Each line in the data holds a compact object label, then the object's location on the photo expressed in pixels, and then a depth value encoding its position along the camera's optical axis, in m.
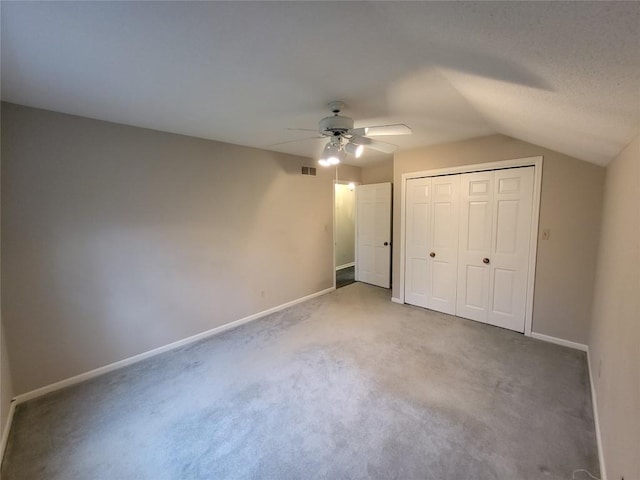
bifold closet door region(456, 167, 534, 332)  3.22
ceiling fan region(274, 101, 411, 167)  2.22
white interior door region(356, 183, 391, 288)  5.21
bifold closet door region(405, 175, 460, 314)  3.79
